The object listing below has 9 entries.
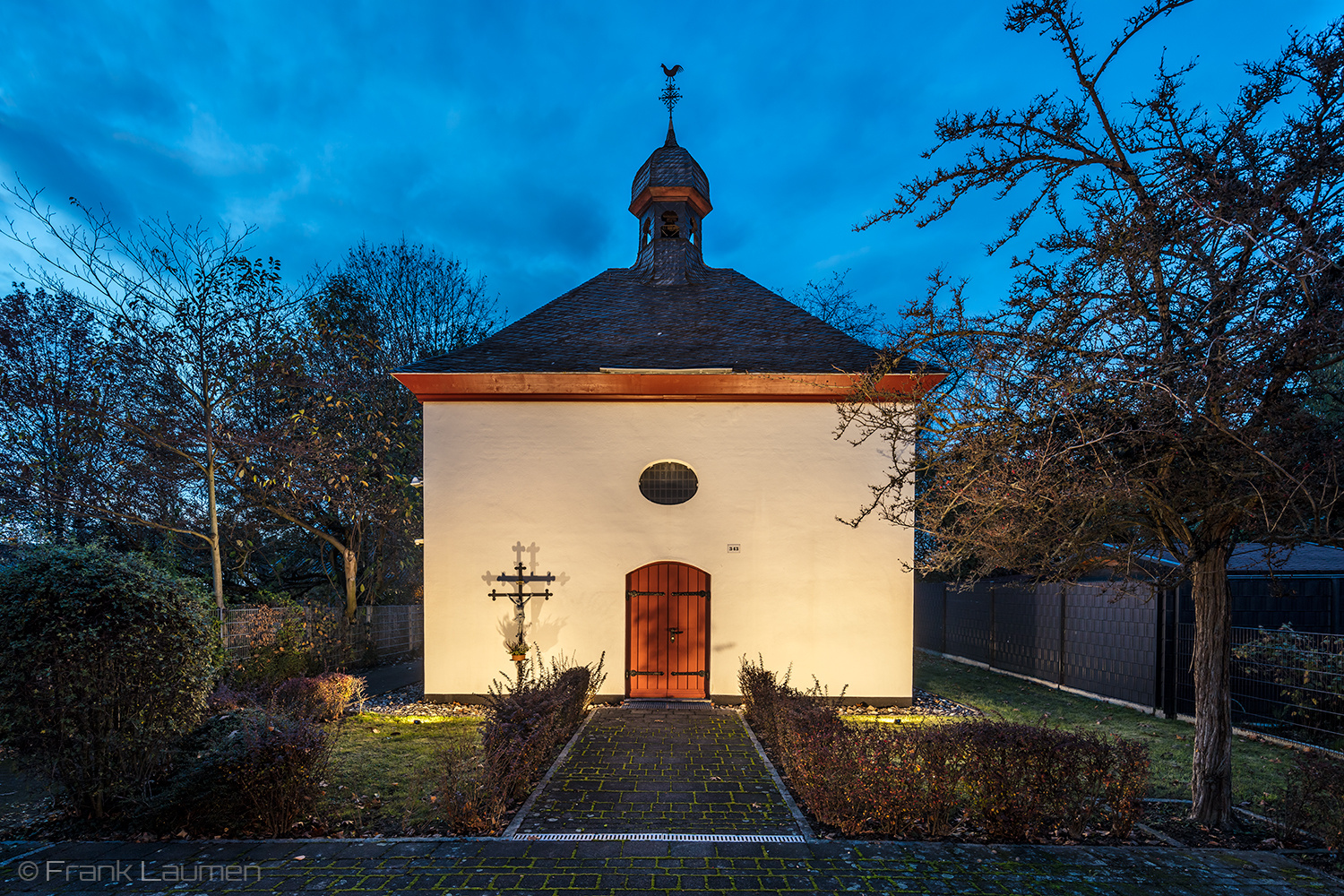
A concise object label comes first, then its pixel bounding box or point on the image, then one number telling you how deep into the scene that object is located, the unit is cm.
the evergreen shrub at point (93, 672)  539
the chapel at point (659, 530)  1086
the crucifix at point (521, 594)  1082
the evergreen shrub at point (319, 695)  927
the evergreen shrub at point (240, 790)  543
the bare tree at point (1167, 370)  448
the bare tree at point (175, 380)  1029
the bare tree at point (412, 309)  2047
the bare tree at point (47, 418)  1149
